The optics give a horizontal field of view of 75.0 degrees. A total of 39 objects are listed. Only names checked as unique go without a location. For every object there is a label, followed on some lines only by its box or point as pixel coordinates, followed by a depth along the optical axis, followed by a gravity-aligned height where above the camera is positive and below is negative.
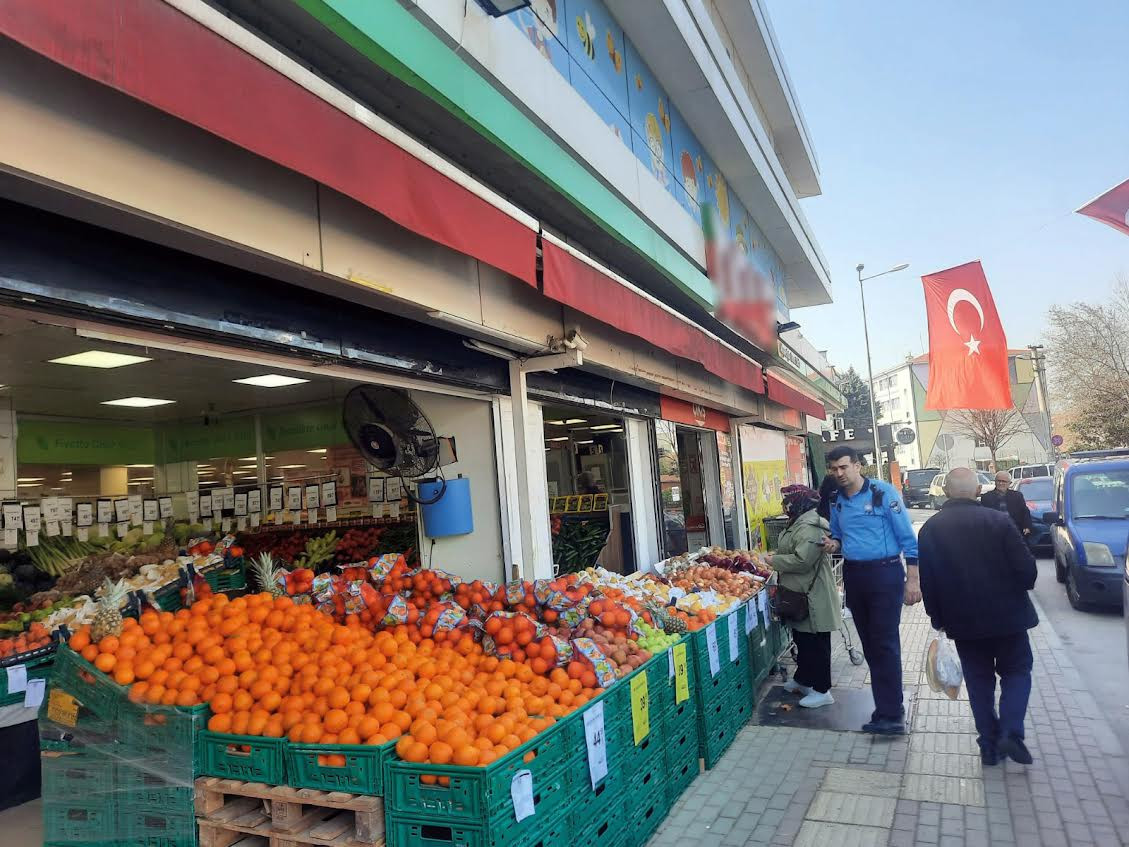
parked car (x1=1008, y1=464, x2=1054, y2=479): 29.13 -1.20
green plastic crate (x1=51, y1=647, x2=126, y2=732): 3.56 -0.88
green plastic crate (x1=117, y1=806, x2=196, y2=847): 3.30 -1.46
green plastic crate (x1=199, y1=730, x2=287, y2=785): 3.14 -1.12
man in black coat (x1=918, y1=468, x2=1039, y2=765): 4.54 -1.00
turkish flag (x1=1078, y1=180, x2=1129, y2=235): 10.39 +3.21
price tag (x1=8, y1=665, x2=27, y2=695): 4.75 -1.04
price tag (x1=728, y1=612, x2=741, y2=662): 5.67 -1.35
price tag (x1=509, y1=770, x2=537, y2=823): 2.87 -1.24
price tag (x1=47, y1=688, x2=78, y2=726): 3.70 -0.98
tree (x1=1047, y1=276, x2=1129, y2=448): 29.64 +2.83
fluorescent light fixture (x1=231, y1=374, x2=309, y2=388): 7.50 +1.23
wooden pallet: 2.89 -1.35
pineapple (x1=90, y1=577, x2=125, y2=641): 3.93 -0.58
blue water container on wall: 6.13 -0.21
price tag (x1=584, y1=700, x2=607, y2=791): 3.45 -1.27
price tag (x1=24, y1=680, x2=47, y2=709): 4.83 -1.17
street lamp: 29.88 +4.12
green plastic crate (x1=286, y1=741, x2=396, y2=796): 2.93 -1.12
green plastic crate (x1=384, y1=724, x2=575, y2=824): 2.74 -1.17
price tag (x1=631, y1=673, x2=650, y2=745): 3.98 -1.30
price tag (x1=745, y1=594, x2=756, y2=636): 6.19 -1.30
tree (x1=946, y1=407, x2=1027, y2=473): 40.25 +1.05
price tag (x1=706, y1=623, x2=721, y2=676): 5.14 -1.28
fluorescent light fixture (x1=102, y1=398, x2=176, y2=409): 8.59 +1.26
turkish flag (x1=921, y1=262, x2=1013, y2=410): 12.37 +1.74
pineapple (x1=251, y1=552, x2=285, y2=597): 4.91 -0.54
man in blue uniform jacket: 5.36 -0.87
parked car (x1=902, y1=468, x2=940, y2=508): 33.12 -1.67
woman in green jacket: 5.95 -1.10
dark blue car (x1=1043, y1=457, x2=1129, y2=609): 9.27 -1.21
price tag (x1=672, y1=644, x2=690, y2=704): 4.65 -1.33
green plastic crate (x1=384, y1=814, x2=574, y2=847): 2.74 -1.33
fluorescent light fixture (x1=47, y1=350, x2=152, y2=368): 6.02 +1.27
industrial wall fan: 5.71 +0.48
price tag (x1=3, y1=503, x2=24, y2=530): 7.29 +0.02
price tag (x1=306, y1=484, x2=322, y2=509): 9.67 -0.02
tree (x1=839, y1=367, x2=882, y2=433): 66.00 +4.66
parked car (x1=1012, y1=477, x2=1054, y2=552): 14.85 -1.29
